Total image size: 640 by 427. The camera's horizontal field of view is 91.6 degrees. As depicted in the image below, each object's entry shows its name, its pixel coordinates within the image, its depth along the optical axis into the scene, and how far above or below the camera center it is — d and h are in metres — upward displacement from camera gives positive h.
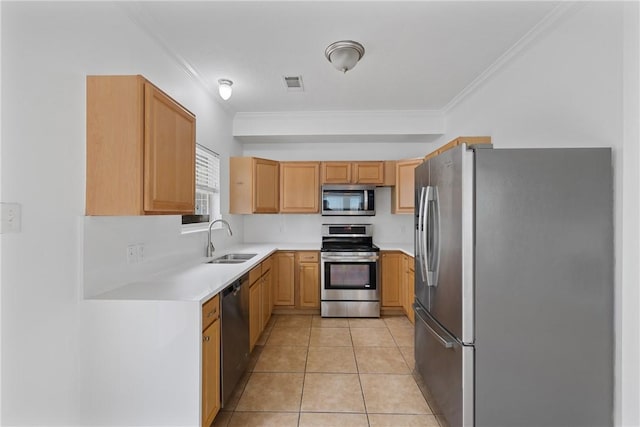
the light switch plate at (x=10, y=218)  1.24 -0.02
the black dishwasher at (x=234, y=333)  2.04 -0.87
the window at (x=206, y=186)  3.31 +0.32
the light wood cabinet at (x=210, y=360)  1.72 -0.86
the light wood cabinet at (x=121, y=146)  1.63 +0.36
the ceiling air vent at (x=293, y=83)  3.05 +1.34
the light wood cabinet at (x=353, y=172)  4.45 +0.61
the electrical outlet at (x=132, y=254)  2.01 -0.27
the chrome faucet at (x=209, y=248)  3.20 -0.35
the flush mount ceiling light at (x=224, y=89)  3.03 +1.22
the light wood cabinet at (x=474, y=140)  2.85 +0.70
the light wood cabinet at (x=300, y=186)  4.48 +0.41
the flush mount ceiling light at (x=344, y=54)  2.36 +1.26
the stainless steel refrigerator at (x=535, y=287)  1.66 -0.39
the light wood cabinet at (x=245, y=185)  4.07 +0.38
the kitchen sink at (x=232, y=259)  3.00 -0.46
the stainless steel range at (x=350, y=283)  4.07 -0.90
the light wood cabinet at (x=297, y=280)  4.18 -0.88
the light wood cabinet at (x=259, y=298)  2.81 -0.86
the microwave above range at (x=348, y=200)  4.48 +0.21
